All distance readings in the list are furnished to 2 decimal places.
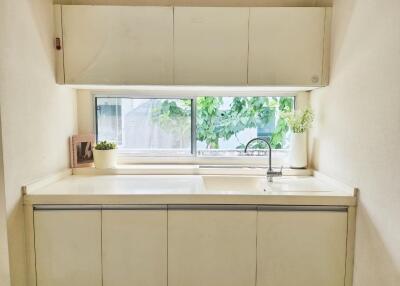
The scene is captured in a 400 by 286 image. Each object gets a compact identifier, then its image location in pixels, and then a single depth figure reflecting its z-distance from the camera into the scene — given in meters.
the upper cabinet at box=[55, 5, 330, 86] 1.75
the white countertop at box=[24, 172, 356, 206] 1.52
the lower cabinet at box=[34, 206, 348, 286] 1.54
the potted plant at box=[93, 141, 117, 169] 2.07
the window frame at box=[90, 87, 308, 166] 2.20
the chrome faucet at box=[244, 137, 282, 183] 1.94
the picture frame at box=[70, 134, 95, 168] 2.04
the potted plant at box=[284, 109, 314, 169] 2.05
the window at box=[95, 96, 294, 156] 2.24
